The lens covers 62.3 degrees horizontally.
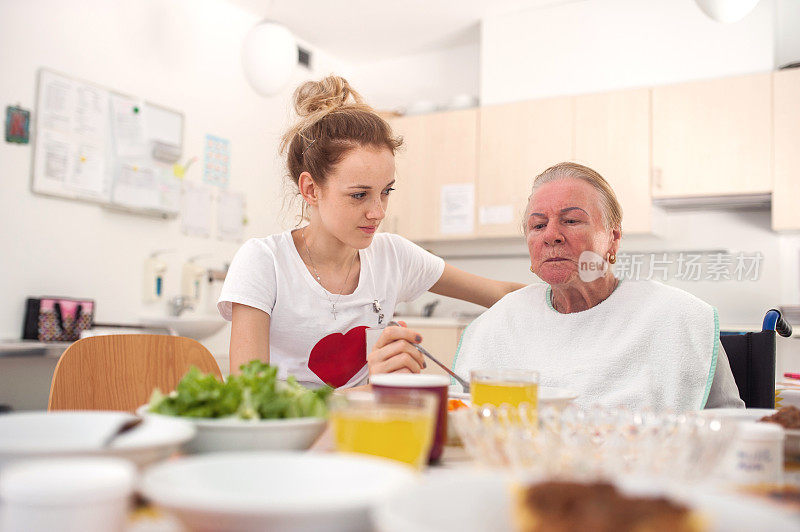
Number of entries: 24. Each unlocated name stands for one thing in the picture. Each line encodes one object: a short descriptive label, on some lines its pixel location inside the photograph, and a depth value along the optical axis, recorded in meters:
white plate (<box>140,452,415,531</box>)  0.44
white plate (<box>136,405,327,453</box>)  0.71
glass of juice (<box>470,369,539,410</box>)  0.93
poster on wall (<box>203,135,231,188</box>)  4.32
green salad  0.77
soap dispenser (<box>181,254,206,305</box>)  4.11
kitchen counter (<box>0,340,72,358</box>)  2.81
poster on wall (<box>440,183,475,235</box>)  4.66
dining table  0.56
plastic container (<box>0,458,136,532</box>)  0.45
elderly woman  1.44
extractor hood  3.81
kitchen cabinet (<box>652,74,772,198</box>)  3.73
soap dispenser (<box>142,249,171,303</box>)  3.88
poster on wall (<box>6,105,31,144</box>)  3.21
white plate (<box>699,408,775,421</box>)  0.95
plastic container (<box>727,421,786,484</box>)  0.69
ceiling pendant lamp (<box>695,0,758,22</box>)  2.55
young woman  1.66
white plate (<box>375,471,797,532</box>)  0.44
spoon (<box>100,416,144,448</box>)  0.66
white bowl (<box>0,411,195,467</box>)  0.59
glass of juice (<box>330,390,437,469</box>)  0.63
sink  3.62
